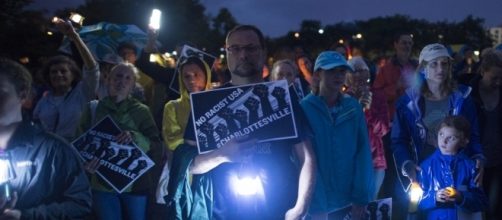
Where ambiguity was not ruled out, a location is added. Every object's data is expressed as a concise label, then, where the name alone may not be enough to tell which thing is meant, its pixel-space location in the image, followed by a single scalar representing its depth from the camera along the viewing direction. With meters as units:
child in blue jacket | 4.80
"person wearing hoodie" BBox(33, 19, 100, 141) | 6.12
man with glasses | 3.29
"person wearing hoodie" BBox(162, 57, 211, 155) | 5.67
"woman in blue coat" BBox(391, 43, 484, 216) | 5.06
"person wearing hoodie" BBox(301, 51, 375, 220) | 4.58
